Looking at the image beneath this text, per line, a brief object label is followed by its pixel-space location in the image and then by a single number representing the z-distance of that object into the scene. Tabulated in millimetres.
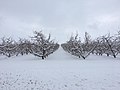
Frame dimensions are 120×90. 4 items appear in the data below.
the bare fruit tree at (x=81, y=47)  17076
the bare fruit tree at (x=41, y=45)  17679
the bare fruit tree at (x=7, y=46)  24620
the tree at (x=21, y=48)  27218
